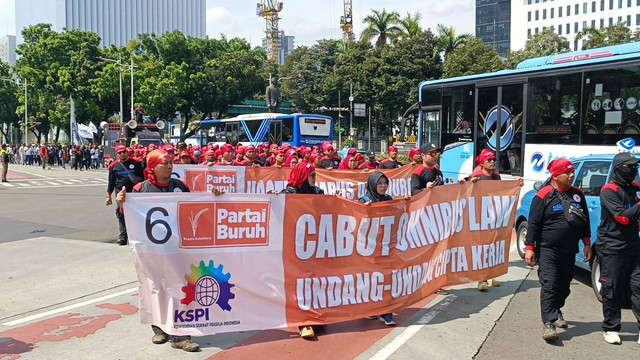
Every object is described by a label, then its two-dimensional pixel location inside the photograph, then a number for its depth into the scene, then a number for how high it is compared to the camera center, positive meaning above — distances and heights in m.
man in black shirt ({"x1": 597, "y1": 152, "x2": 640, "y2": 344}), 5.24 -0.86
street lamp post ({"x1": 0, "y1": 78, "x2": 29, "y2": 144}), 55.63 +4.64
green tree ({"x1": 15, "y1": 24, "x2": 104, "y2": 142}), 51.38 +7.61
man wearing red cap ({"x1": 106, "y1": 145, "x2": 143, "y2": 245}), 9.55 -0.46
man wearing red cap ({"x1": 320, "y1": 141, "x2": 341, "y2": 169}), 13.58 -0.22
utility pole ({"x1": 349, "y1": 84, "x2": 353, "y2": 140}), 52.25 +4.44
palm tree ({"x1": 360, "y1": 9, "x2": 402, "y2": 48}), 54.97 +11.97
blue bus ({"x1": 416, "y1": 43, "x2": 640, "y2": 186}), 11.27 +0.89
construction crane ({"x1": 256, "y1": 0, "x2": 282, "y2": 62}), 167.00 +39.48
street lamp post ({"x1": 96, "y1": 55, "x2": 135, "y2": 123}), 47.59 +7.19
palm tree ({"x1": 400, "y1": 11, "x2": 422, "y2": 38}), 54.22 +11.97
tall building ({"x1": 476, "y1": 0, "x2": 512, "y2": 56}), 141.00 +32.50
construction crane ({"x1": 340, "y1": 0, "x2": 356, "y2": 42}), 131.07 +30.04
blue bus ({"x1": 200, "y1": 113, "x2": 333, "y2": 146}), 31.62 +1.16
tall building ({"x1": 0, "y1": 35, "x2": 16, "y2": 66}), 133.00 +23.70
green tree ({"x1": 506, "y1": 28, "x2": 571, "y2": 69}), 58.15 +11.53
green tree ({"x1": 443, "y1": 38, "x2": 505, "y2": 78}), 47.50 +7.57
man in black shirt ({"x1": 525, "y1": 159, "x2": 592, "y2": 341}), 5.34 -0.85
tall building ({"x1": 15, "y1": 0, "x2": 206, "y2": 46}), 138.50 +35.16
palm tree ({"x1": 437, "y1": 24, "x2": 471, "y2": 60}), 52.34 +10.23
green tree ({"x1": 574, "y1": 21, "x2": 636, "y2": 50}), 44.81 +9.29
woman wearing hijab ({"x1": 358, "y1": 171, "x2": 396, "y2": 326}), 6.00 -0.42
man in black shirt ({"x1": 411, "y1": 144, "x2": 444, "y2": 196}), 7.61 -0.33
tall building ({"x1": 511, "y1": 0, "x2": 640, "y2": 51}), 101.31 +25.86
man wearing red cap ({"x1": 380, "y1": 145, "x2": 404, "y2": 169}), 12.23 -0.25
